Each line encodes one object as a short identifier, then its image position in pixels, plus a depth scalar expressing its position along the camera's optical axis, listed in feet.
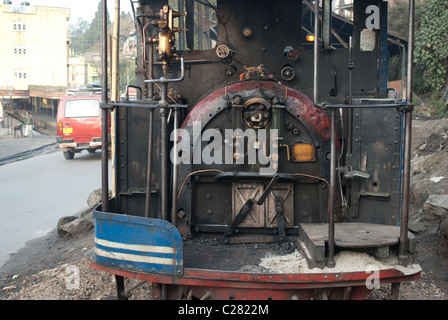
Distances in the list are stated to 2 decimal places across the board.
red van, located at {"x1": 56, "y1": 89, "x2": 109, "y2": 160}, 55.21
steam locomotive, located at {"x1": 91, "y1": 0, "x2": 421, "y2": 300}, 11.23
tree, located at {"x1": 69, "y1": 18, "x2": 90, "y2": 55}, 271.20
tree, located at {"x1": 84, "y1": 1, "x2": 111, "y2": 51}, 261.44
